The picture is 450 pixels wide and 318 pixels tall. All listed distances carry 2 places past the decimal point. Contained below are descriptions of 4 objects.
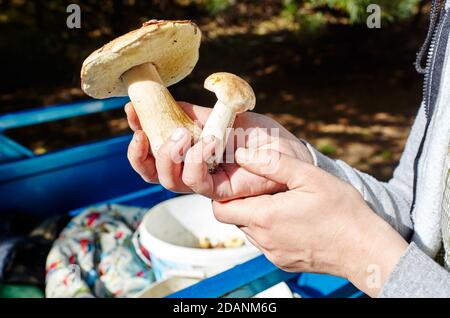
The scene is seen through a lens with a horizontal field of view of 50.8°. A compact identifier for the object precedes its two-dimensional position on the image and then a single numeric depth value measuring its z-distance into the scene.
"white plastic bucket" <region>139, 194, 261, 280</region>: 1.53
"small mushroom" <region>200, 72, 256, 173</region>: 0.94
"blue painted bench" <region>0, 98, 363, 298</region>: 2.16
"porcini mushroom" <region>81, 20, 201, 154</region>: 0.88
